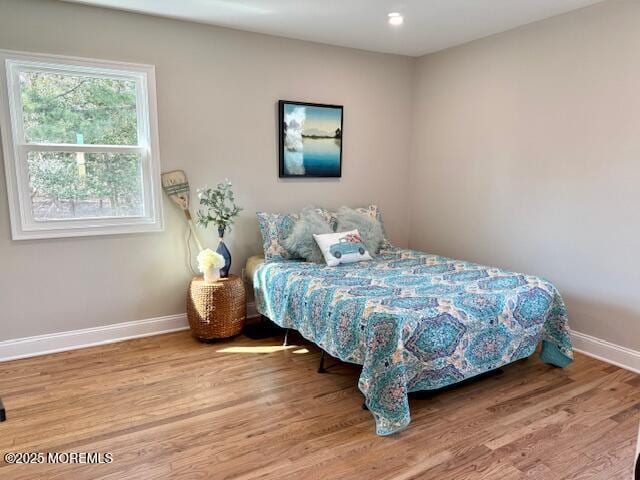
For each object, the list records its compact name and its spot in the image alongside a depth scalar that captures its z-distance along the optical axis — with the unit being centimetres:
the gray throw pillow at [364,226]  378
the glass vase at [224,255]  351
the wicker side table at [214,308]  330
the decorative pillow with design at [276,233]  360
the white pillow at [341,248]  346
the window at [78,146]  299
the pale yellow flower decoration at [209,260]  331
